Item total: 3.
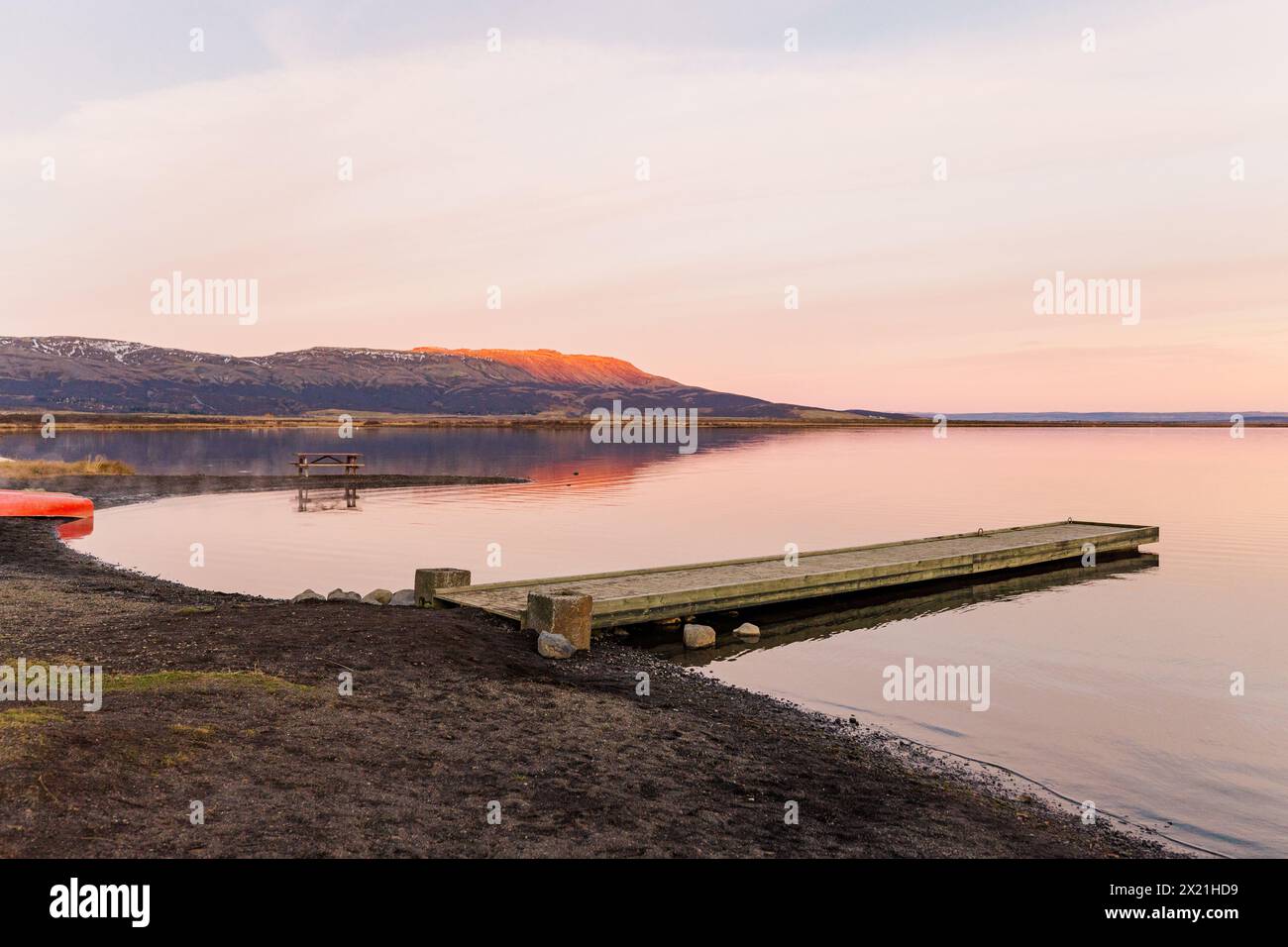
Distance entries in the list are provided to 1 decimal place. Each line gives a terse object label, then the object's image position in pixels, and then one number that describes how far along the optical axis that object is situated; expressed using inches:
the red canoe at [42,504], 1550.2
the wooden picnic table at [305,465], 2452.8
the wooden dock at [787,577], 811.4
